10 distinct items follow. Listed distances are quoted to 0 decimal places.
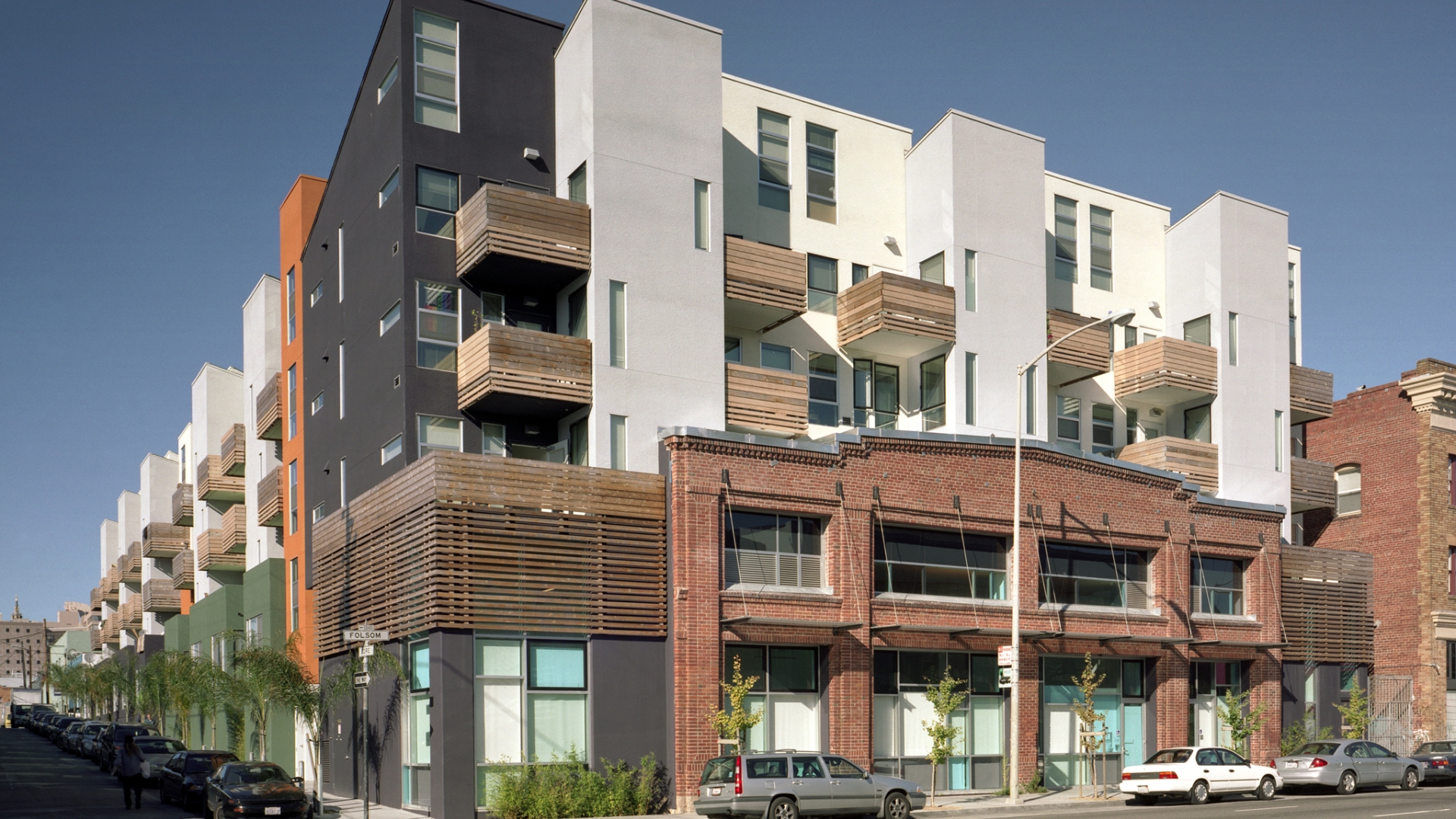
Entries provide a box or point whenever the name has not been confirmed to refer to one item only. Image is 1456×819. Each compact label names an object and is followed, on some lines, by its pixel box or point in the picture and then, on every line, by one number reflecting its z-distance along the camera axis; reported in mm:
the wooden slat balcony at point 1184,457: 40344
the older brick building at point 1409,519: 47312
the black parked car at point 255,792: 25328
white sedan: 30031
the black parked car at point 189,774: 31419
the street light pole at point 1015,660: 29297
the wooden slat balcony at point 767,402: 32656
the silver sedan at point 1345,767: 33125
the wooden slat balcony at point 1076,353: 38625
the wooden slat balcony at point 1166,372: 40156
